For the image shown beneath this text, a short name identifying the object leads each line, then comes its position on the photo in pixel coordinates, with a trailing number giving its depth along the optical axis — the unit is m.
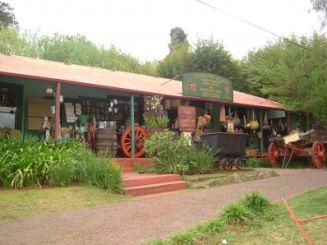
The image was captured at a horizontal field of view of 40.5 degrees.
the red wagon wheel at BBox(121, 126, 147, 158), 15.05
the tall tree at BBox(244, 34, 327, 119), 19.89
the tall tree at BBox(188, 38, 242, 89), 30.62
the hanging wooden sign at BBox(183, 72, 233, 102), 16.53
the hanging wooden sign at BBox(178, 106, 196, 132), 16.59
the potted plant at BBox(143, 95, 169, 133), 15.46
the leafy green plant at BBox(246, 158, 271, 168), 18.09
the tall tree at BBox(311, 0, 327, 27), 12.62
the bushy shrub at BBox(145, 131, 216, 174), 12.96
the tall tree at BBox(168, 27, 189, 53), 51.72
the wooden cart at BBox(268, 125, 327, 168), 17.30
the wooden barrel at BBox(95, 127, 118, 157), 14.59
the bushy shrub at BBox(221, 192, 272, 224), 6.77
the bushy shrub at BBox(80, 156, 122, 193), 10.48
